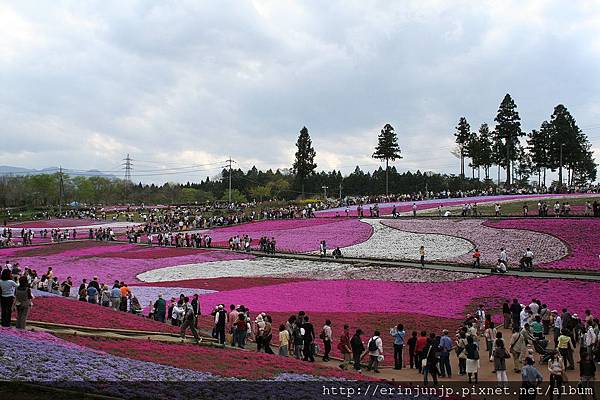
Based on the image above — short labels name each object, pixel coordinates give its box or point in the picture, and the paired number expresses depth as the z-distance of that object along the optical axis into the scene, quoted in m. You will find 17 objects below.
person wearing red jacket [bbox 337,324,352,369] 19.02
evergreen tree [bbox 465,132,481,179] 101.50
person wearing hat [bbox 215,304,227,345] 19.98
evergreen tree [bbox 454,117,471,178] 103.50
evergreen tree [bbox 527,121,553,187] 87.31
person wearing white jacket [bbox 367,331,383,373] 18.44
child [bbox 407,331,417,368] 18.66
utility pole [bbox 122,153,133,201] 160.14
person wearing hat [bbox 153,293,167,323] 24.03
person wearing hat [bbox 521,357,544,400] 13.80
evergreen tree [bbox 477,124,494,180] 98.25
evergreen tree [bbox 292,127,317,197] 109.62
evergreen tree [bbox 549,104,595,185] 84.88
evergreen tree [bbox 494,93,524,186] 84.50
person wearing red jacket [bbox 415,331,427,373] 17.98
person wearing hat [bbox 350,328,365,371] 18.39
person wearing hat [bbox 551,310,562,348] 20.17
